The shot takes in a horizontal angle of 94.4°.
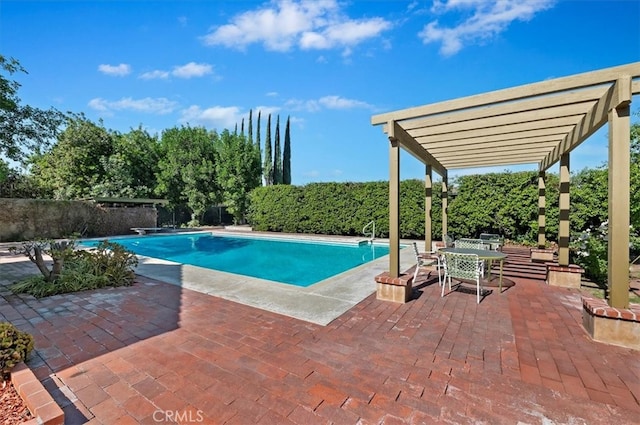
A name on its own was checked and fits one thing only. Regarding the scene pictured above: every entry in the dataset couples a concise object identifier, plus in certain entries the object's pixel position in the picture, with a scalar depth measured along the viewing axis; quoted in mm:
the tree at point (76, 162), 19578
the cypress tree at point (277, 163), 30297
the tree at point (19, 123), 10227
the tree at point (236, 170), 21938
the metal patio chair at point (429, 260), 6152
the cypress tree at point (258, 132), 31244
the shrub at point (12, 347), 2645
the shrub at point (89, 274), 5488
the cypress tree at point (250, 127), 31869
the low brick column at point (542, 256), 8188
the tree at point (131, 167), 20297
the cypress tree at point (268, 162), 29531
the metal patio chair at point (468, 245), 7557
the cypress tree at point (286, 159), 30203
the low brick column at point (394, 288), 4918
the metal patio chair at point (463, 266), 5125
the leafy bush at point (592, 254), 6289
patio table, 5453
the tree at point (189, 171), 21955
